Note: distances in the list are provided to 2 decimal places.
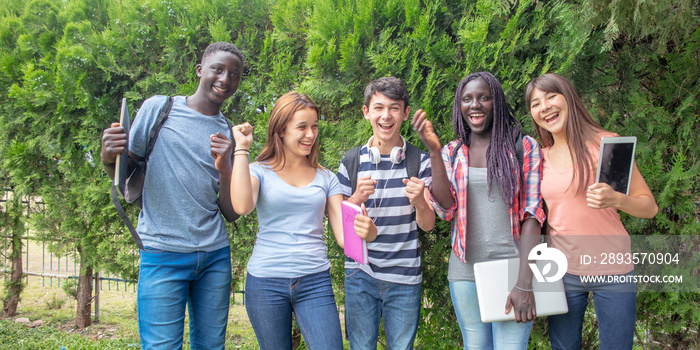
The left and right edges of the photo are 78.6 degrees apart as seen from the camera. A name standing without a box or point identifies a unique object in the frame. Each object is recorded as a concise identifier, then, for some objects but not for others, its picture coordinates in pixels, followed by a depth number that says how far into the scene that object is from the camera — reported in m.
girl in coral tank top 2.28
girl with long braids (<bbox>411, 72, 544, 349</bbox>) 2.36
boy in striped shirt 2.64
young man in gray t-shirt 2.53
